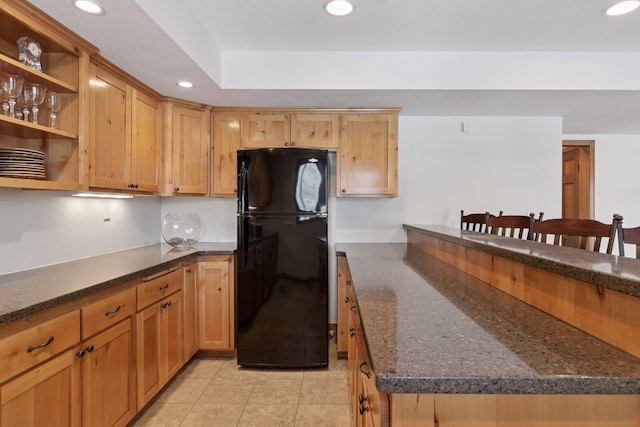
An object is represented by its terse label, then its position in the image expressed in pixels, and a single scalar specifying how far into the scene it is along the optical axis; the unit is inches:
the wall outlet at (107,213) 94.2
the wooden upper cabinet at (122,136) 76.0
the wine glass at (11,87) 57.9
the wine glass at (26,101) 62.1
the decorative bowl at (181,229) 110.7
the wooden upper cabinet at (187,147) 104.7
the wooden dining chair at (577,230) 63.0
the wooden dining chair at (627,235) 57.6
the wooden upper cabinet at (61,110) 60.8
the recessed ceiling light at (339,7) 72.4
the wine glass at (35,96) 62.6
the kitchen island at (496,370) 25.4
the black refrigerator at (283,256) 96.5
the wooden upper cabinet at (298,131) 110.0
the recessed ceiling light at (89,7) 57.1
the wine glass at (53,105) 67.3
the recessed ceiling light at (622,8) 73.3
